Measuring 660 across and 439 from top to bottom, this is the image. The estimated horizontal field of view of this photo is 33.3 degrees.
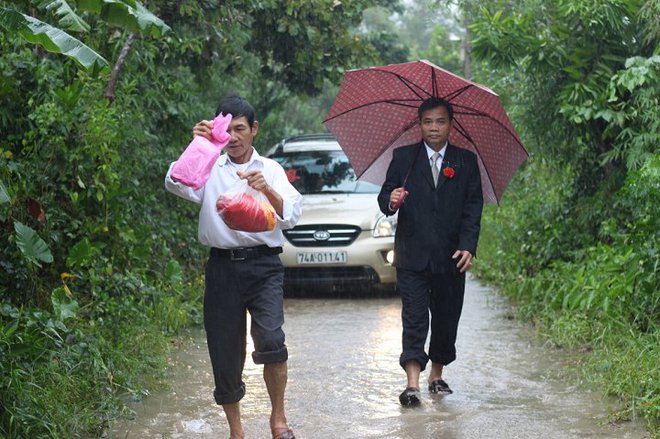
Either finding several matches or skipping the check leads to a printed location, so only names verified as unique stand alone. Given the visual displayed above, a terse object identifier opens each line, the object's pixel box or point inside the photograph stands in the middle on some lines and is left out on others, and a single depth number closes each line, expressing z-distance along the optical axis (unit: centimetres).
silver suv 1221
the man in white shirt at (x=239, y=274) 581
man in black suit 723
